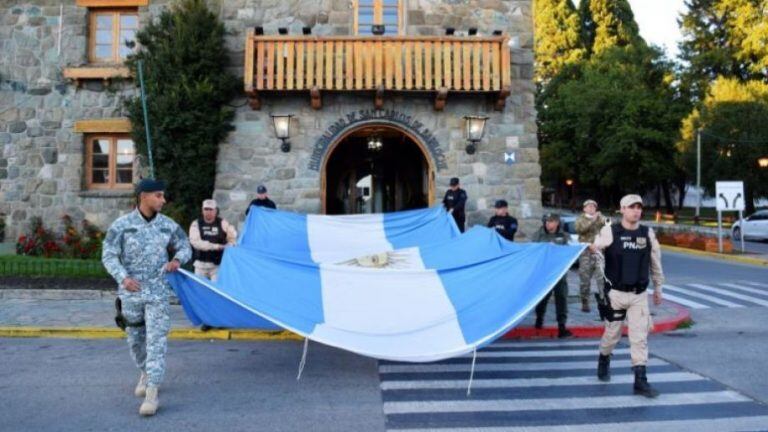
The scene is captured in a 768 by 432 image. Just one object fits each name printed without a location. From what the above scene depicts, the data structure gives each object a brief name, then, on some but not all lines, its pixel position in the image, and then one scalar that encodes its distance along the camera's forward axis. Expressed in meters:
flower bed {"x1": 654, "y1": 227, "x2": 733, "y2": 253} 25.31
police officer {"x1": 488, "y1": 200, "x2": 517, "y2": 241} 10.69
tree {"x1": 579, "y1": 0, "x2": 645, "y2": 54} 57.19
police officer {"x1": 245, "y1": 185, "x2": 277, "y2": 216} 12.58
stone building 13.77
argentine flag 6.56
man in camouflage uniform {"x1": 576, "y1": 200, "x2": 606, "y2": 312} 10.62
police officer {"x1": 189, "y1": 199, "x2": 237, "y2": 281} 9.30
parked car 30.91
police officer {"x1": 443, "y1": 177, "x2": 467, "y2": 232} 12.93
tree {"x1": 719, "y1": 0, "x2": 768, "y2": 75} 43.72
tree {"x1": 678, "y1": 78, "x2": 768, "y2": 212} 36.78
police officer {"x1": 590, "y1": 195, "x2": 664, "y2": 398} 6.52
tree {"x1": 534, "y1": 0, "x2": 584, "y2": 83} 59.28
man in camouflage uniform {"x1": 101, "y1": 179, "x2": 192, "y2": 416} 5.67
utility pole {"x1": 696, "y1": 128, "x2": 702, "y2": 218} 38.91
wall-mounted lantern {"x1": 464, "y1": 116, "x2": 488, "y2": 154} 14.11
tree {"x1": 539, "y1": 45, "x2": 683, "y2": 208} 48.44
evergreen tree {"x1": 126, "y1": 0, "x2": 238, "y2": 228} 13.97
